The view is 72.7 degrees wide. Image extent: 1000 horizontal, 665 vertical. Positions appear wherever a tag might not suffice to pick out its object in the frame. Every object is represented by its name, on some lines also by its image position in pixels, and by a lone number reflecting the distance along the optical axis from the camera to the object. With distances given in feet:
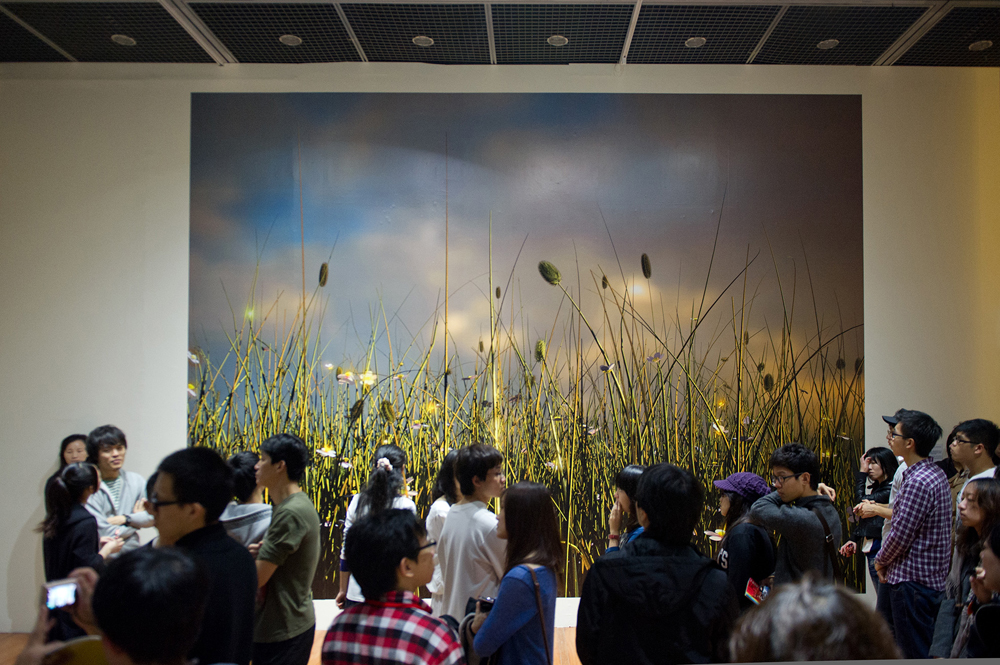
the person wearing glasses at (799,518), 8.65
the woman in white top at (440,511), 9.14
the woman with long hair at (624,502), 8.14
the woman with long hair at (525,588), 6.38
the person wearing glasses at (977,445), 10.34
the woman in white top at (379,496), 10.14
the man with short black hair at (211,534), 5.37
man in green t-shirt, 7.37
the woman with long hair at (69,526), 8.51
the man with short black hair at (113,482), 12.12
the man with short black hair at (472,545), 7.70
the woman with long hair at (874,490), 12.35
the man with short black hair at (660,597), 5.49
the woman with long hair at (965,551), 7.41
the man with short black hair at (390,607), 4.90
